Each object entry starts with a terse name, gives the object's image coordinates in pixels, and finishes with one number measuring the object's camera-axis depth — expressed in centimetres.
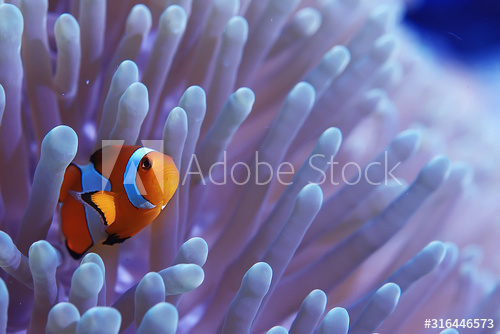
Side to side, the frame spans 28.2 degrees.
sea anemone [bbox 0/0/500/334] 35
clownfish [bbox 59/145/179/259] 35
